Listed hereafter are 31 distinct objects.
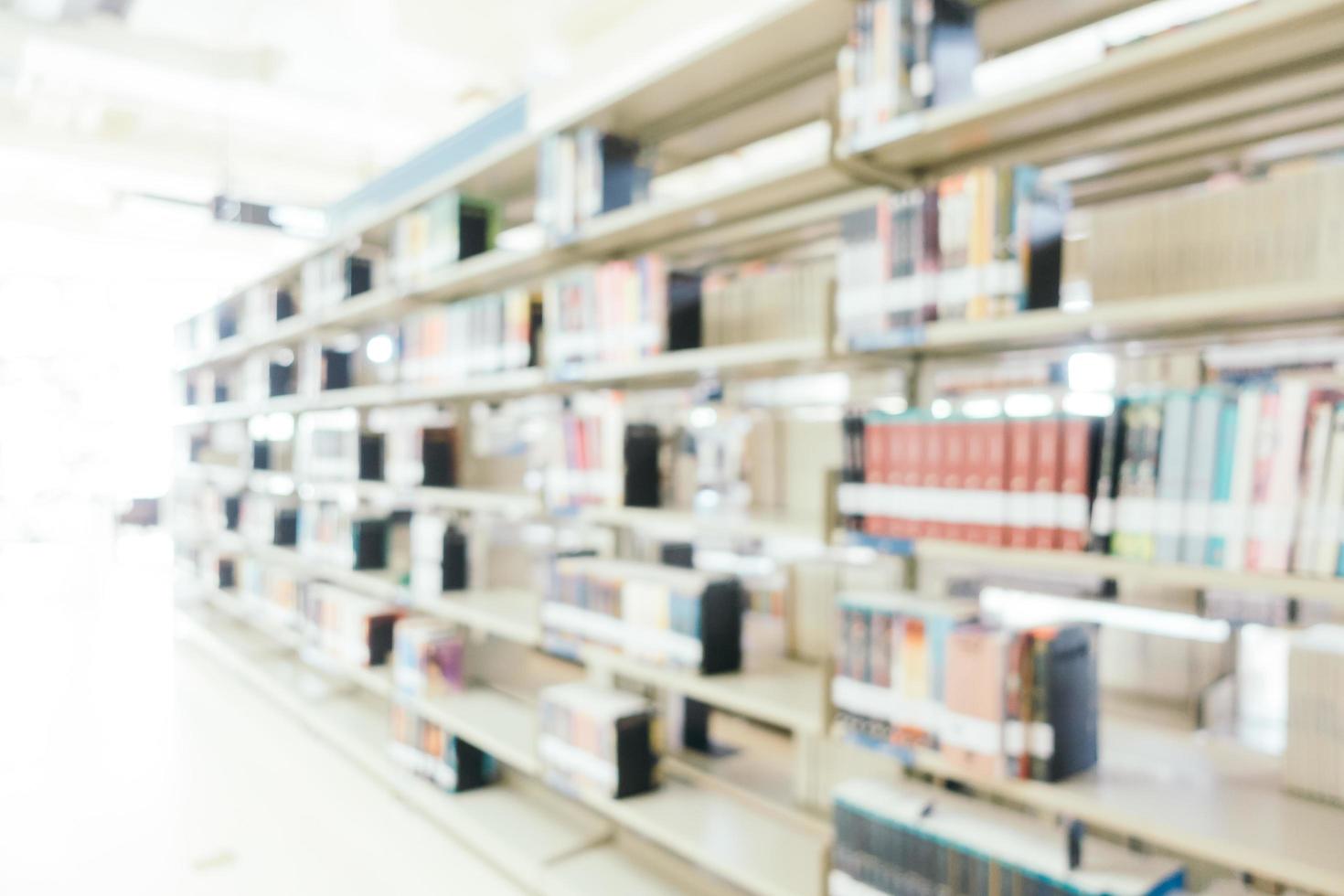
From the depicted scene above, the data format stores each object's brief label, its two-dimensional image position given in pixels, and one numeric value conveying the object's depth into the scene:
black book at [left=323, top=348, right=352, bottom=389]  4.21
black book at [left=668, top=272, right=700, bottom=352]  2.34
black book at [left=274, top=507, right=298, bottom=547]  4.83
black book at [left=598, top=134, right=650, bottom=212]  2.57
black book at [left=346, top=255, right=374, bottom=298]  3.96
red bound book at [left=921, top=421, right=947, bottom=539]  1.70
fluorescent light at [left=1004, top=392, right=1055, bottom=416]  2.31
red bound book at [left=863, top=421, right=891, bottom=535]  1.80
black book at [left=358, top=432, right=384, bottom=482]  3.87
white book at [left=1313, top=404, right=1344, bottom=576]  1.28
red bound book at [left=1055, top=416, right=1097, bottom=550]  1.51
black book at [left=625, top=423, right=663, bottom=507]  2.44
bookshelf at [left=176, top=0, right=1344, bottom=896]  1.45
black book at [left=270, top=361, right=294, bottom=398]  4.94
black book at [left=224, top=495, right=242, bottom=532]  5.58
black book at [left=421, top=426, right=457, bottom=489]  3.37
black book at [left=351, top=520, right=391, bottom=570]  3.93
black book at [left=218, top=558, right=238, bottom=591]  5.75
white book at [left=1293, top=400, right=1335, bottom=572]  1.30
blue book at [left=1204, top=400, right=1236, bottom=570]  1.38
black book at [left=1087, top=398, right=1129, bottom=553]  1.49
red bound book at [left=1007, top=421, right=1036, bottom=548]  1.58
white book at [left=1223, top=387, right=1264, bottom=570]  1.36
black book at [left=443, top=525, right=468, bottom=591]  3.38
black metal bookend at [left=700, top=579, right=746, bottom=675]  2.25
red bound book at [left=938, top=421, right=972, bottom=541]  1.67
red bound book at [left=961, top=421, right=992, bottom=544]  1.64
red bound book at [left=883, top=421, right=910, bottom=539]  1.77
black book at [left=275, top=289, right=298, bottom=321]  4.86
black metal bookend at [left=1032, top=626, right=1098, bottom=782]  1.58
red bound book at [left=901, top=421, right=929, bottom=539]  1.74
